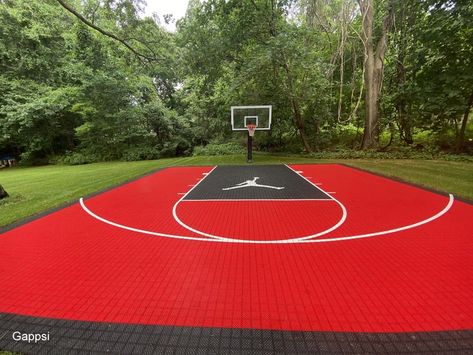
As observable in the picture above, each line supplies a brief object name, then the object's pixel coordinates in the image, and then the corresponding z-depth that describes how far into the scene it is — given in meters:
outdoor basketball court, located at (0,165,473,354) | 2.39
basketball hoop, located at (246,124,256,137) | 14.69
